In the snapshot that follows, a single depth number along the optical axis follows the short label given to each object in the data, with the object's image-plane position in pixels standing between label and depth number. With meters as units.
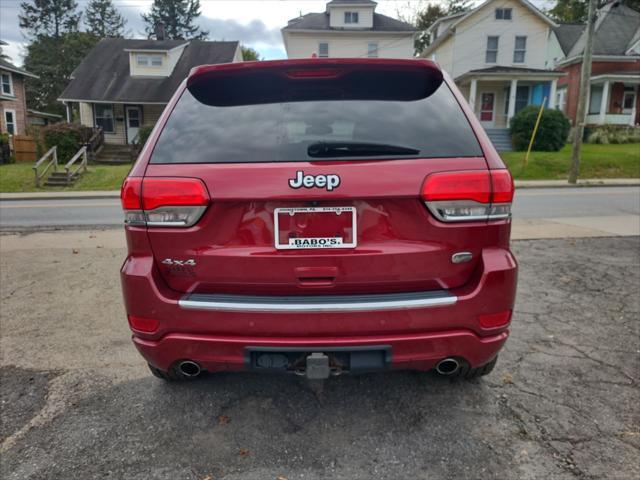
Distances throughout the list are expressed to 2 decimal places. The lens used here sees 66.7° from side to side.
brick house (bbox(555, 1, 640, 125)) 30.89
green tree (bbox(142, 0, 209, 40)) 60.12
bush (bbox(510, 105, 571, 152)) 22.34
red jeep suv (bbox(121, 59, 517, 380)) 2.22
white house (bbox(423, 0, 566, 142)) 29.03
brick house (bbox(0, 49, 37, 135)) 31.70
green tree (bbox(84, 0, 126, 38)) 61.81
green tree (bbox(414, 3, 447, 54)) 46.25
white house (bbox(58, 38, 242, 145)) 29.47
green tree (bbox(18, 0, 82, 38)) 57.59
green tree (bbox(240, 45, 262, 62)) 56.65
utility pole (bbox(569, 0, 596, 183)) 16.62
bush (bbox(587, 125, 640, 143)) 26.97
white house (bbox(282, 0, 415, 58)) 31.55
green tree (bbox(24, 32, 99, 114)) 53.47
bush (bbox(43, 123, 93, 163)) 24.06
